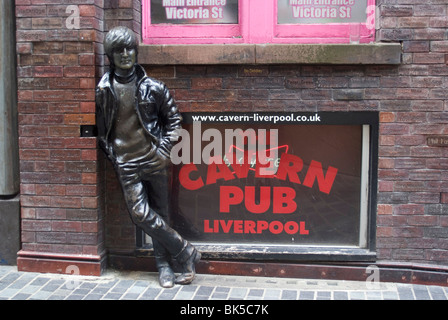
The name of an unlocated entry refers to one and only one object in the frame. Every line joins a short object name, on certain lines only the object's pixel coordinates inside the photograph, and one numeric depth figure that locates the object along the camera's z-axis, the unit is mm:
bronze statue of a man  4977
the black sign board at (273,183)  5457
